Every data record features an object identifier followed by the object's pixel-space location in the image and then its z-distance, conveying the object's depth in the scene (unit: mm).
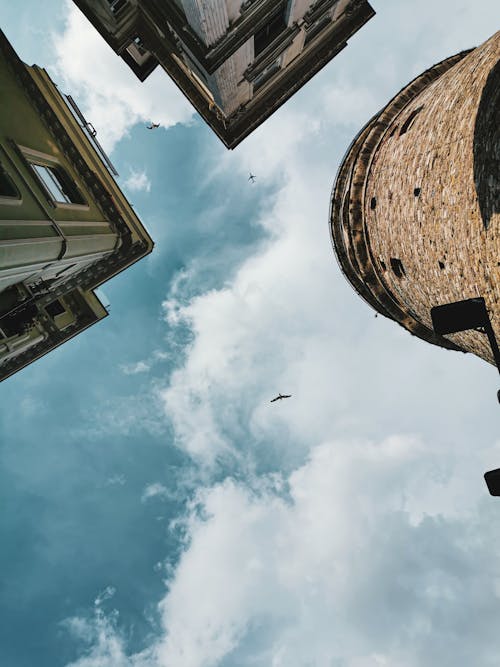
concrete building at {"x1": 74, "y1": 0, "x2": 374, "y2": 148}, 12023
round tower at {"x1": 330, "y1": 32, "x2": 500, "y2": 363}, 7449
